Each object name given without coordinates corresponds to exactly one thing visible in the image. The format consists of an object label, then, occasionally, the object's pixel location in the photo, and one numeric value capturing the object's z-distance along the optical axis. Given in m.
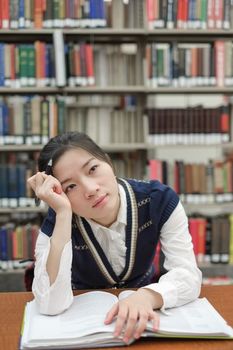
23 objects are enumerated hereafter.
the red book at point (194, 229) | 3.18
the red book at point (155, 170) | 3.14
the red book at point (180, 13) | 3.08
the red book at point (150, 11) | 3.05
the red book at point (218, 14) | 3.10
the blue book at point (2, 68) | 3.05
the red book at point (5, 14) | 3.02
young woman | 1.02
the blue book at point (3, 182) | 3.08
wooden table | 0.85
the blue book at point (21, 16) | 3.03
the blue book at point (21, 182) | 3.09
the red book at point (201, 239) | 3.18
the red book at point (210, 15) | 3.09
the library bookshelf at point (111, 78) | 3.05
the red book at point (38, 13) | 3.02
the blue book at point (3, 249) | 3.10
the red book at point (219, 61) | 3.13
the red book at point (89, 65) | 3.05
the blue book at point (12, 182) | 3.08
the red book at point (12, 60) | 3.04
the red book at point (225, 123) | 3.14
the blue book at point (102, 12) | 3.05
